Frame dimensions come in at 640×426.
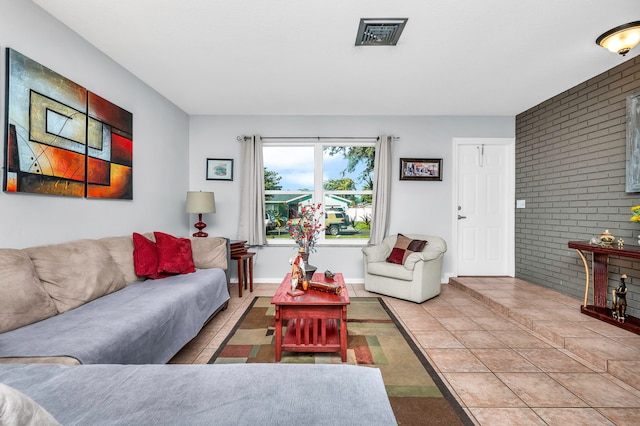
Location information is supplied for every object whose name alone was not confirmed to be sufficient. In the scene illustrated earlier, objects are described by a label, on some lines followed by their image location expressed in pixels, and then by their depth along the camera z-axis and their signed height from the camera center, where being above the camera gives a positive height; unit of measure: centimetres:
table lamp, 404 +10
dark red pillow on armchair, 401 -49
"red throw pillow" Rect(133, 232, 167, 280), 271 -44
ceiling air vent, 236 +150
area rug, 172 -112
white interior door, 469 +9
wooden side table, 389 -80
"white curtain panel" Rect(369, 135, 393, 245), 450 +28
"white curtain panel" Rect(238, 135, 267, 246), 454 +30
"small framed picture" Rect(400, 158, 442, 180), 461 +67
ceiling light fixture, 226 +139
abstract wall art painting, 199 +57
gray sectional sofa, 147 -64
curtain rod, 463 +114
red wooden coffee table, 222 -79
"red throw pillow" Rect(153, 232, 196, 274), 289 -45
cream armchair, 369 -76
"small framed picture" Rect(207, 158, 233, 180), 466 +66
